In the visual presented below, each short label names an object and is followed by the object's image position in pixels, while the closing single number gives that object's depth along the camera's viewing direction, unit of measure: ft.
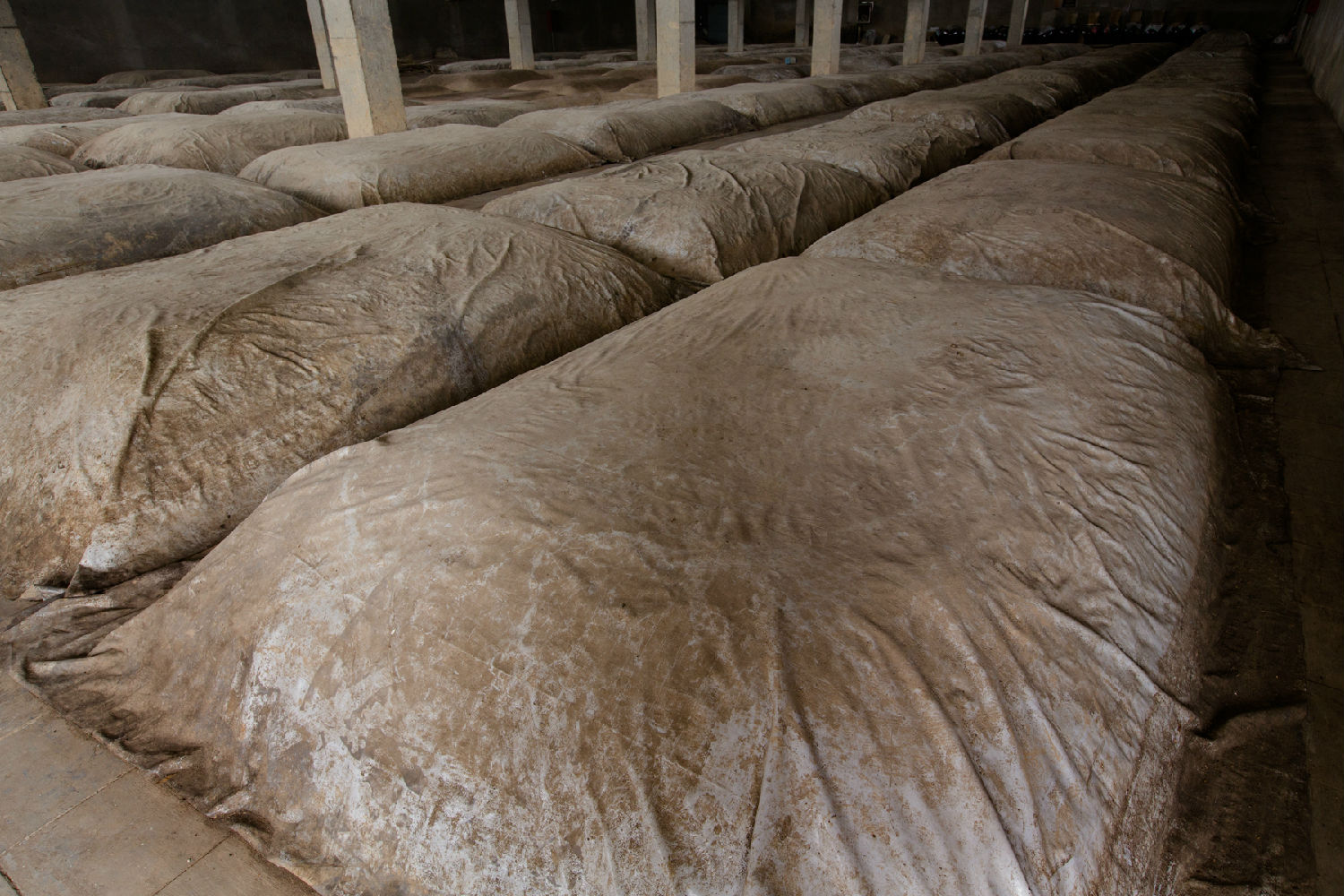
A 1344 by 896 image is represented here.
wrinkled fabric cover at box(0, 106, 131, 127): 17.34
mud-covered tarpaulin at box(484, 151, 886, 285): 7.81
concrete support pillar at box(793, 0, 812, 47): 53.31
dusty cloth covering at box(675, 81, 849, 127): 17.08
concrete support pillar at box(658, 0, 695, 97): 20.90
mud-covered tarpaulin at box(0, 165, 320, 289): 7.12
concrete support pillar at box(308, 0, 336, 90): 26.30
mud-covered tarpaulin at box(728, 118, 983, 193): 10.27
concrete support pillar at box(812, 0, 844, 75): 25.70
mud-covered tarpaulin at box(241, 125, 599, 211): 9.67
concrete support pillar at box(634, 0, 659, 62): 38.91
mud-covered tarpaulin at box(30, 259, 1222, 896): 2.51
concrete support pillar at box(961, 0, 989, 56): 36.37
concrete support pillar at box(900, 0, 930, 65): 31.78
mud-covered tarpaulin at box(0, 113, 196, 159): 12.73
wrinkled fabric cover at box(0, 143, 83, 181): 11.03
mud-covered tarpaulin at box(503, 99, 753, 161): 12.90
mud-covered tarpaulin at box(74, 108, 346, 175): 12.41
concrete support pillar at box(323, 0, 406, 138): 14.14
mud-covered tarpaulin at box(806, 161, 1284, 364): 5.99
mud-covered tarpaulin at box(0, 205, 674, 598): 4.58
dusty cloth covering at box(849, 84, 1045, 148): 13.34
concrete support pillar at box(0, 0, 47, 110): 21.49
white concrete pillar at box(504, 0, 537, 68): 33.81
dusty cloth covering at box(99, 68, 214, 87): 29.73
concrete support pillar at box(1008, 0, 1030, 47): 42.47
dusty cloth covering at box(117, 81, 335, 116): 20.35
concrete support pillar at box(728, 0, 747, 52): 43.84
